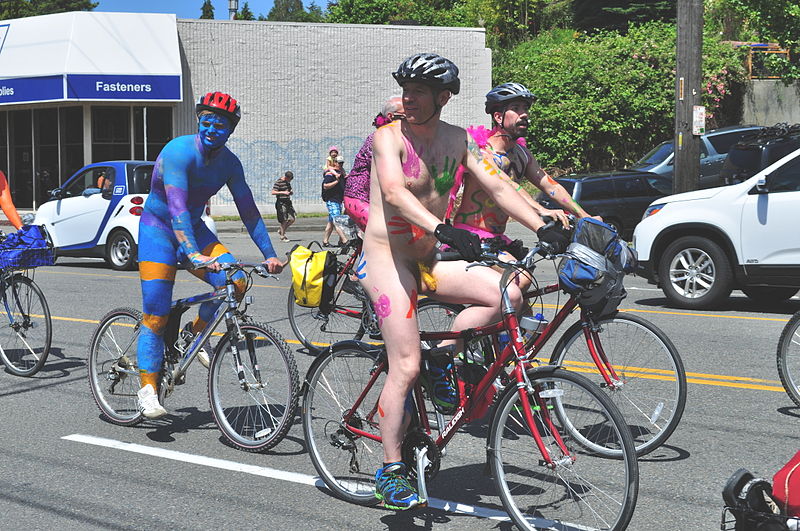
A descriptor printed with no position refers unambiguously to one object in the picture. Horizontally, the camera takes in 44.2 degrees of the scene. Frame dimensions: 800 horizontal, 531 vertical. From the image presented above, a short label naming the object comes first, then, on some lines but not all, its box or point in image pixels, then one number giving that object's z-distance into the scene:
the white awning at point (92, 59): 27.23
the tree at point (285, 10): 140.50
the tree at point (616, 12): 44.09
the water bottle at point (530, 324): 4.22
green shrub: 30.20
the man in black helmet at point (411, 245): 4.29
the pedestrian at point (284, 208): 21.72
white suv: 10.11
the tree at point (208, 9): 106.81
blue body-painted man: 5.79
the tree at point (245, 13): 89.09
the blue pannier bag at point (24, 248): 7.46
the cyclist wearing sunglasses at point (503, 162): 6.04
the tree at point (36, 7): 48.94
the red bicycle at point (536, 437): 3.91
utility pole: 14.94
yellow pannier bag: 5.10
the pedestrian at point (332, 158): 15.90
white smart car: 15.96
